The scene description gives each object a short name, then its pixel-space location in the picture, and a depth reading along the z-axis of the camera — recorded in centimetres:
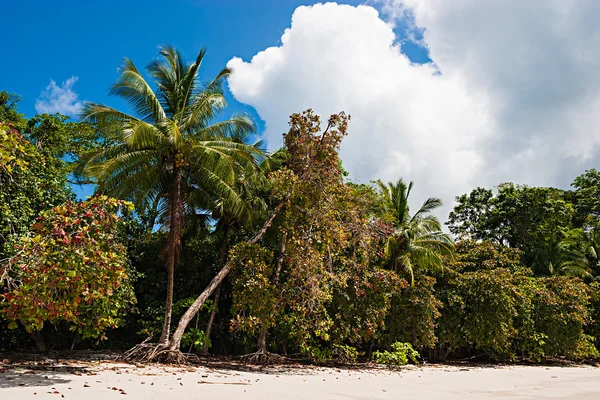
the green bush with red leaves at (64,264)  691
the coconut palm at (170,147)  1191
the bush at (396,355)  1466
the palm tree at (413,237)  1600
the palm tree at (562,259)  2427
